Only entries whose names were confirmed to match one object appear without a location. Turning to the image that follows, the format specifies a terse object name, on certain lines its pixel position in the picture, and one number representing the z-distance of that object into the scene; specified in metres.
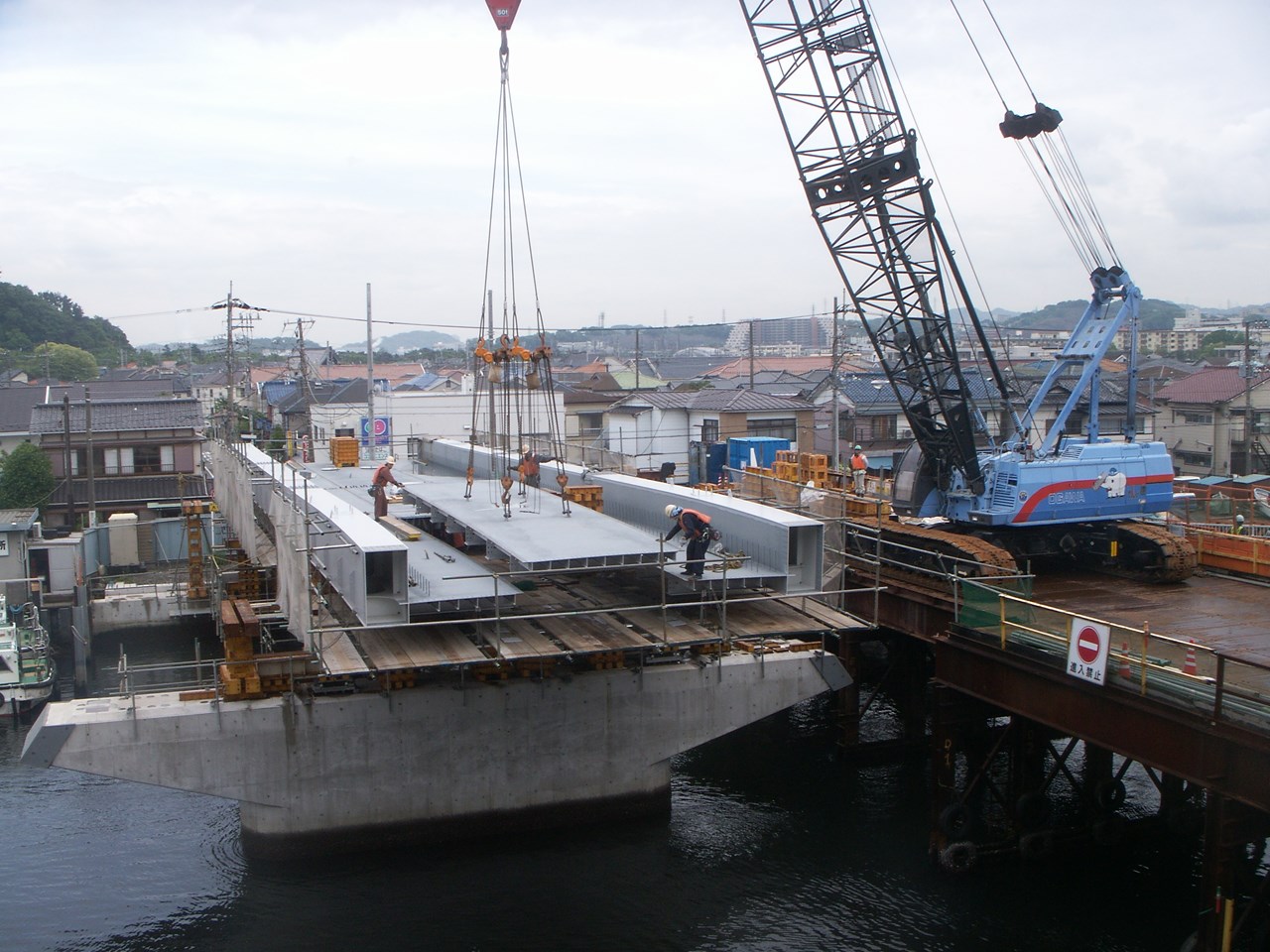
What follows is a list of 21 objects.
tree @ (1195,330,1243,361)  119.06
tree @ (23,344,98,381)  102.75
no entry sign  15.42
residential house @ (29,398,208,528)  46.53
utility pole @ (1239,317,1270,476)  49.12
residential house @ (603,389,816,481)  51.75
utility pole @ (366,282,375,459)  46.50
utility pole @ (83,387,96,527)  41.60
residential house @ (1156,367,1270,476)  54.31
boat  28.55
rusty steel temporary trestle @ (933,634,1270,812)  13.62
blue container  45.16
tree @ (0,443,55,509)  44.56
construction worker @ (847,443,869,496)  30.28
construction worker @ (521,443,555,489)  23.19
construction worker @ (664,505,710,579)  17.91
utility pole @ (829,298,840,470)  37.34
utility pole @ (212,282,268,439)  43.65
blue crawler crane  24.02
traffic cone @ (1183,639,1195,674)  14.49
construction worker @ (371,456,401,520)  22.06
